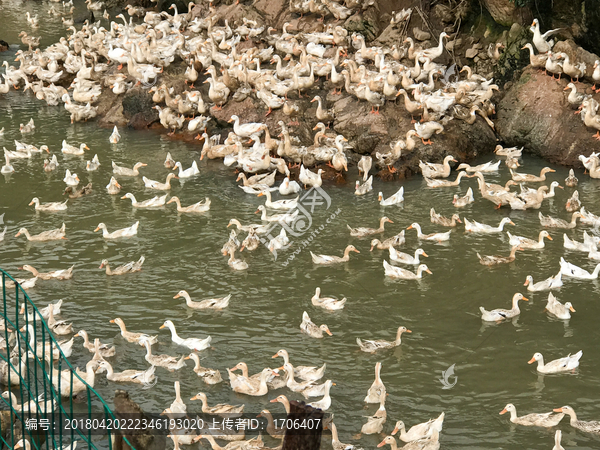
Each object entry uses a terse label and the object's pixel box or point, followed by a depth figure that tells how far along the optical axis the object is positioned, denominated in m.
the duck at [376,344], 11.09
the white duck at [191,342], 11.09
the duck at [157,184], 16.77
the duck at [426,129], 17.67
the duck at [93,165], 17.78
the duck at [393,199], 15.86
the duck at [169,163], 17.98
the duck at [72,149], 18.66
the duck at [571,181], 16.59
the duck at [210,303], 12.20
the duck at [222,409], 9.73
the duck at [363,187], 16.36
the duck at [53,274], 12.97
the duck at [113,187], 16.58
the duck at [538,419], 9.48
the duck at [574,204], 15.47
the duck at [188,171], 17.41
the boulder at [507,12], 20.05
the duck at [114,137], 19.61
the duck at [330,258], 13.62
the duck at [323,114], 18.53
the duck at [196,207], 15.71
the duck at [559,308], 11.93
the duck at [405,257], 13.61
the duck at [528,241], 14.11
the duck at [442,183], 16.75
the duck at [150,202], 15.94
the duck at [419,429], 9.16
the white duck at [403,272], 13.15
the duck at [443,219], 14.98
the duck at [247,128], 18.30
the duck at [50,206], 15.65
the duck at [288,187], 16.44
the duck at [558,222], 14.78
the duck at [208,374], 10.38
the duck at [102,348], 10.86
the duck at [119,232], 14.53
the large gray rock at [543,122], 17.92
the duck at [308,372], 10.34
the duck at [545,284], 12.73
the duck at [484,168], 17.27
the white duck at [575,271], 13.09
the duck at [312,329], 11.45
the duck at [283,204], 15.81
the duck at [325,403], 9.76
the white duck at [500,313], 11.86
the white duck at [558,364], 10.62
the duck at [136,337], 11.18
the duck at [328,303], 12.15
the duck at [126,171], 17.55
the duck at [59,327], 11.37
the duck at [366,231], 14.59
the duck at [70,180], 16.83
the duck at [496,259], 13.59
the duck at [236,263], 13.47
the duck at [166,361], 10.67
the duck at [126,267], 13.20
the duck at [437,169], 17.02
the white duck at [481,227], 14.78
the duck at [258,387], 10.13
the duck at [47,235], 14.39
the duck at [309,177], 16.56
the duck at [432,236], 14.38
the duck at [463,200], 15.80
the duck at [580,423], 9.37
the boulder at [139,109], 20.89
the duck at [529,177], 16.78
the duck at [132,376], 10.37
